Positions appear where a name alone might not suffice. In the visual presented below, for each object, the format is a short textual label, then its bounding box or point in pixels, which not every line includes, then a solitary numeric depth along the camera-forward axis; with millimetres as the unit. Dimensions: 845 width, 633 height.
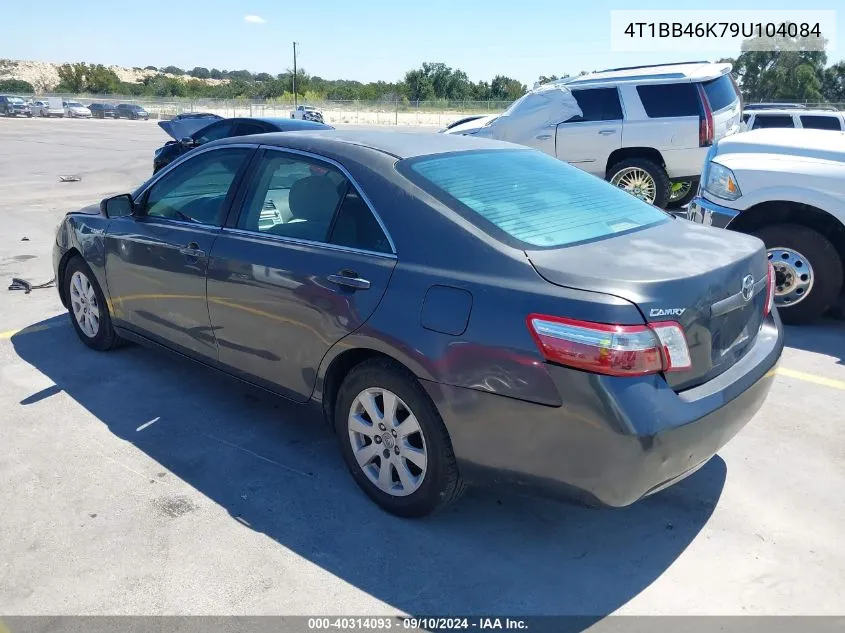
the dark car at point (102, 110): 55559
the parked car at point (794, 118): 14062
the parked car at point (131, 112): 54500
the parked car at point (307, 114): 36406
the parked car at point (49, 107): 54000
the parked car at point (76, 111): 54156
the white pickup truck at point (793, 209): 5355
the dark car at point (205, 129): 10477
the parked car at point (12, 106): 51750
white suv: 9672
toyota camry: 2500
